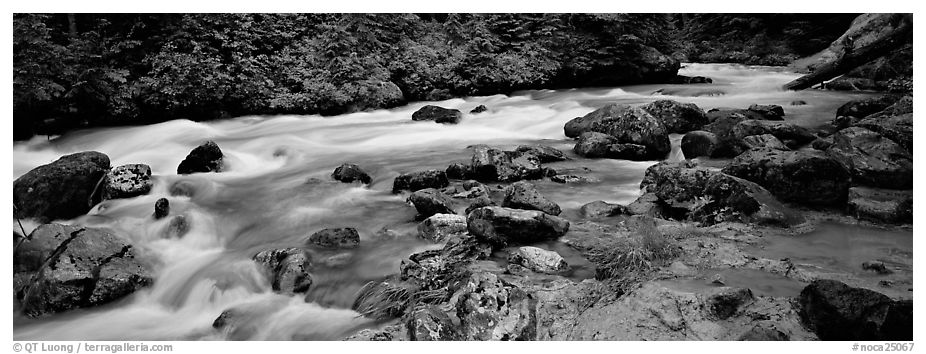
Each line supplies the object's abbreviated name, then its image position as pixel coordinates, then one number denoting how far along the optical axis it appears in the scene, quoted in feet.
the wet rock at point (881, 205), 15.66
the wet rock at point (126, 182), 22.29
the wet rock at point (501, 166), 23.18
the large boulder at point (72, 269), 14.64
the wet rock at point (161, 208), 20.37
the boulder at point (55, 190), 20.86
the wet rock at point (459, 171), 23.61
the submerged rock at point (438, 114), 37.17
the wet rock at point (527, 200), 18.39
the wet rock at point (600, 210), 18.24
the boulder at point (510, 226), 15.26
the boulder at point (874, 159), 17.26
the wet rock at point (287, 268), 14.83
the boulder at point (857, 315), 9.74
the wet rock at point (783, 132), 25.14
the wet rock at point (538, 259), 13.71
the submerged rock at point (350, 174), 24.33
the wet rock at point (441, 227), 16.80
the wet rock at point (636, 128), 26.76
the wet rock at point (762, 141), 23.41
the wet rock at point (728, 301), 11.05
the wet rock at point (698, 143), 24.54
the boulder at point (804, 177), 16.94
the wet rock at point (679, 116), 30.37
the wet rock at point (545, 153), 26.66
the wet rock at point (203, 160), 26.11
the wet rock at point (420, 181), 22.29
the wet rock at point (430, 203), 18.70
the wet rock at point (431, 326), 10.94
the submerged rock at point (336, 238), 17.16
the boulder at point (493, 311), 10.98
